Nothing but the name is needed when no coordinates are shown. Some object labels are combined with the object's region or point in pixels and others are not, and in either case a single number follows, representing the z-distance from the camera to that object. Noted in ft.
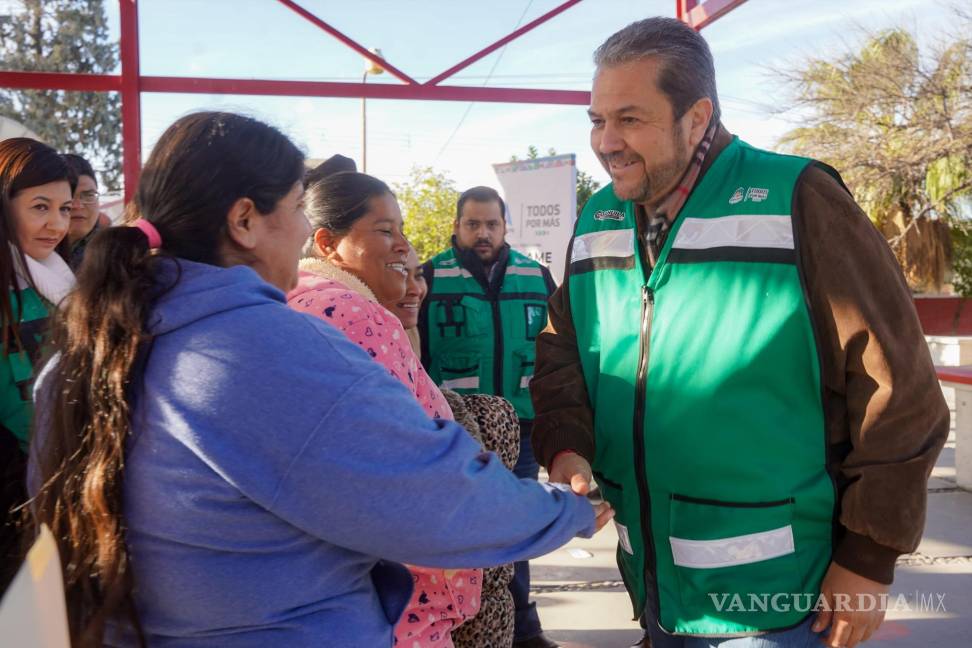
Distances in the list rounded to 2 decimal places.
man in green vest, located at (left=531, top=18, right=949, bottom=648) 4.94
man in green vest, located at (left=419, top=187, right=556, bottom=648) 13.33
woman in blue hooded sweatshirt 3.36
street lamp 75.59
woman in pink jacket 5.00
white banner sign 20.90
